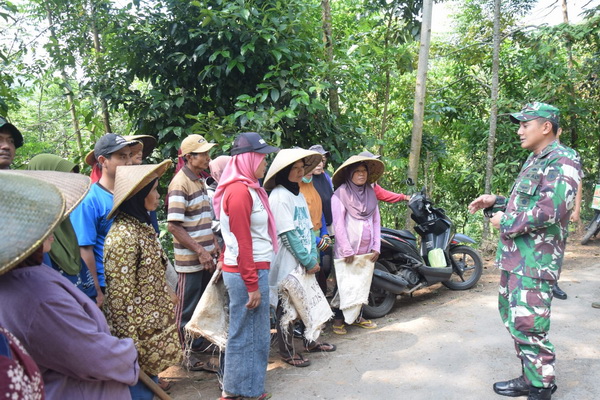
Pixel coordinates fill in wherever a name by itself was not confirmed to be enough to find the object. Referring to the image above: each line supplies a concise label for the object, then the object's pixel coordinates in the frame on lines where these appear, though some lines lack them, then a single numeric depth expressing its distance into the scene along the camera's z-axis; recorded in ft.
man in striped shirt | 12.59
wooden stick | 7.38
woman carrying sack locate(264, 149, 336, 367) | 12.07
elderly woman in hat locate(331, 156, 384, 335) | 15.19
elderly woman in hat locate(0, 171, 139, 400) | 3.85
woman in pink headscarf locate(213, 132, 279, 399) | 10.18
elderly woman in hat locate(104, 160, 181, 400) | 8.13
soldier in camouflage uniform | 9.80
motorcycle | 16.57
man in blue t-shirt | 9.32
